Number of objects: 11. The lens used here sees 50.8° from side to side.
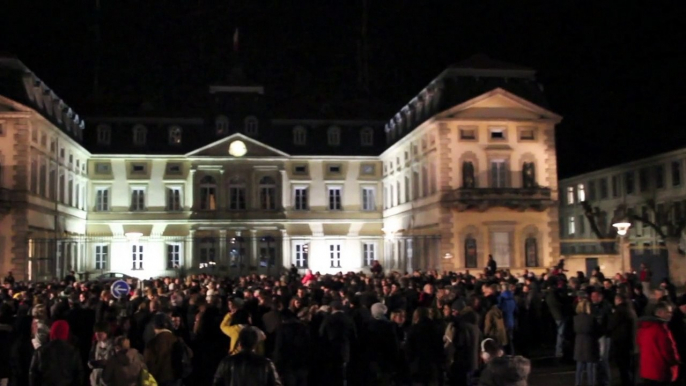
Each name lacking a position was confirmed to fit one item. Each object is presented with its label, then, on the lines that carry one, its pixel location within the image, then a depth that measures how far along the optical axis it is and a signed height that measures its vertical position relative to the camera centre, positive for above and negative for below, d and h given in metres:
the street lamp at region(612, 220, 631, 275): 26.47 +0.79
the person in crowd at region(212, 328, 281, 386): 6.50 -1.01
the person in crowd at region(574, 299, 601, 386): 11.89 -1.44
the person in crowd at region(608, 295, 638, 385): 11.92 -1.39
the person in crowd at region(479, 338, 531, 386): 5.47 -0.92
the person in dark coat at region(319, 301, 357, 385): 10.72 -1.24
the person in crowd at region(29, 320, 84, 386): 8.30 -1.17
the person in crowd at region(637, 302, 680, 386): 9.59 -1.38
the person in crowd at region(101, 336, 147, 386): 7.34 -1.13
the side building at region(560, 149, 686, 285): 35.57 +2.58
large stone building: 39.94 +4.76
